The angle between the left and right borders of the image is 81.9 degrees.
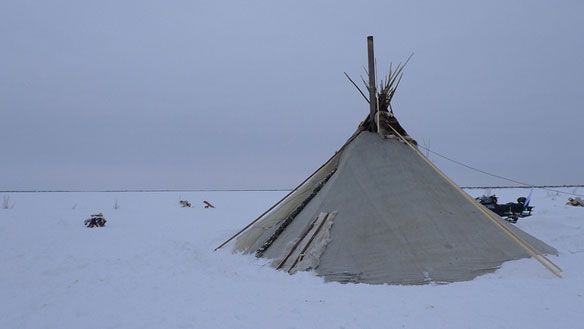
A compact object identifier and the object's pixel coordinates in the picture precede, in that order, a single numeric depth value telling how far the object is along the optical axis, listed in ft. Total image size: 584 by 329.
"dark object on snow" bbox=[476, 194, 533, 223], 40.60
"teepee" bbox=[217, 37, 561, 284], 19.92
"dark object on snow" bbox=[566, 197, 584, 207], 65.83
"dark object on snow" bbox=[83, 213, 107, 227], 45.13
